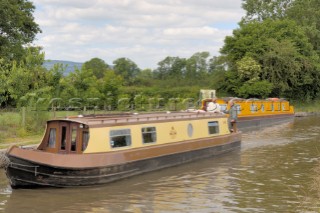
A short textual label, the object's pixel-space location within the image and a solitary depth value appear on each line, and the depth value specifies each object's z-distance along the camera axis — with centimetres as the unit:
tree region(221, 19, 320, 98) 4169
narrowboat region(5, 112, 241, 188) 1162
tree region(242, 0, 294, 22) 5816
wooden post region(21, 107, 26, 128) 1795
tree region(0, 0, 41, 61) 3195
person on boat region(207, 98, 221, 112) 2640
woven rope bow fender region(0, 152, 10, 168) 1166
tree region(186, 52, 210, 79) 8731
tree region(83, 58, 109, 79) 7906
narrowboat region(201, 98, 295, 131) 2898
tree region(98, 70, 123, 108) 2755
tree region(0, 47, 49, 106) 1923
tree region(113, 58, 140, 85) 9394
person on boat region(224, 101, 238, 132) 2480
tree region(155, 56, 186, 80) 8795
